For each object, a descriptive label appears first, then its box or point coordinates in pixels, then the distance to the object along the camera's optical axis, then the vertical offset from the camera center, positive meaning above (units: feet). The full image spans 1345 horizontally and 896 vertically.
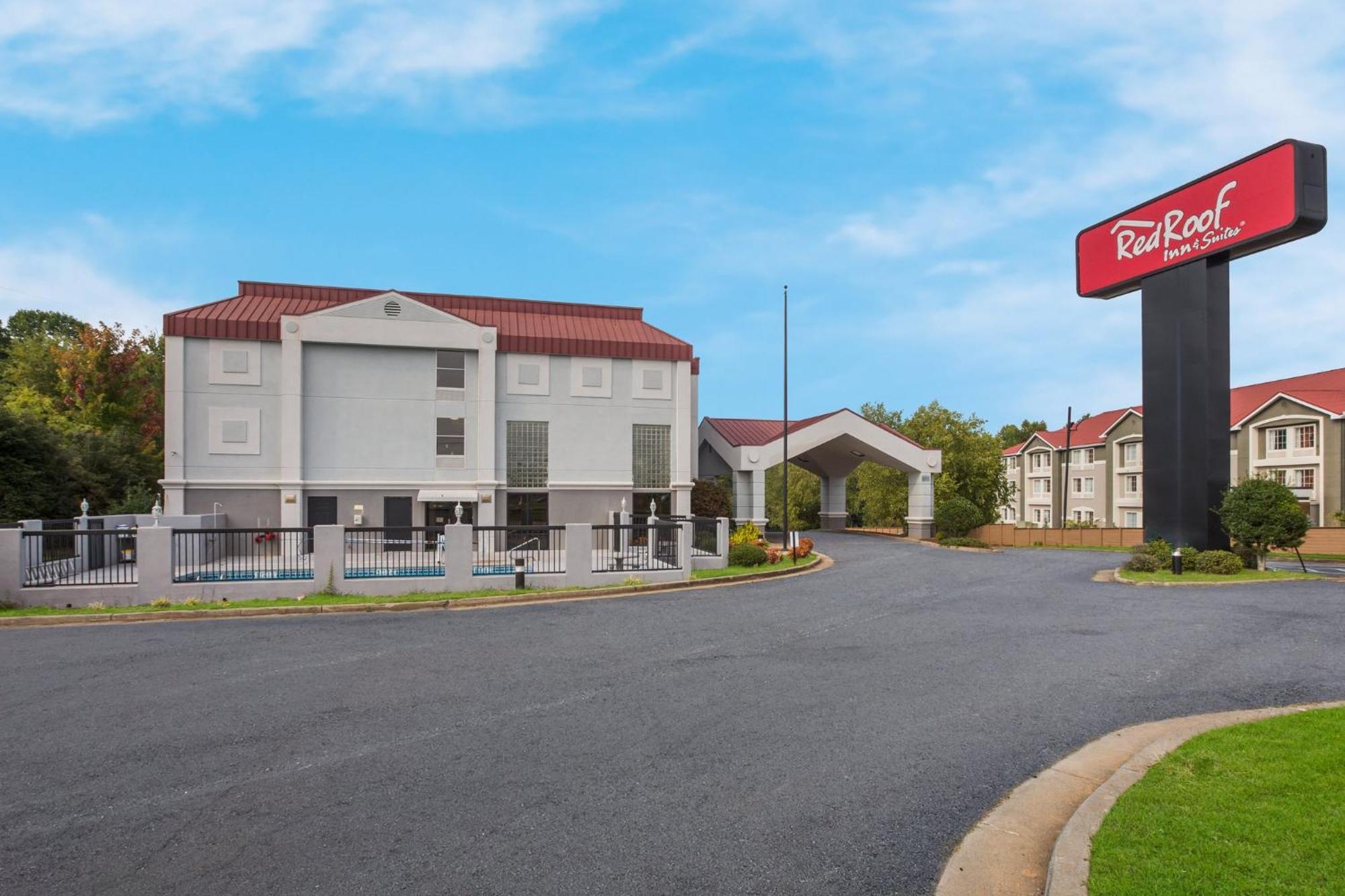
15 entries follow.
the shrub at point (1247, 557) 71.97 -9.63
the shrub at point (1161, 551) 70.33 -9.13
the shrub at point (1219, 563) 66.85 -9.60
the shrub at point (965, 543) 108.06 -12.60
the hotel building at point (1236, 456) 138.62 +0.81
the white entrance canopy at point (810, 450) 111.45 +1.34
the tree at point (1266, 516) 67.10 -5.29
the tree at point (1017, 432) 316.60 +11.76
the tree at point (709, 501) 116.98 -6.99
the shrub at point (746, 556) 76.79 -10.39
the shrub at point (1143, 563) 69.72 -10.03
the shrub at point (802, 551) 84.27 -10.97
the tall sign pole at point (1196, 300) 67.05 +16.68
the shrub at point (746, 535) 85.74 -9.34
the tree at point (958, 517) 112.98 -9.17
